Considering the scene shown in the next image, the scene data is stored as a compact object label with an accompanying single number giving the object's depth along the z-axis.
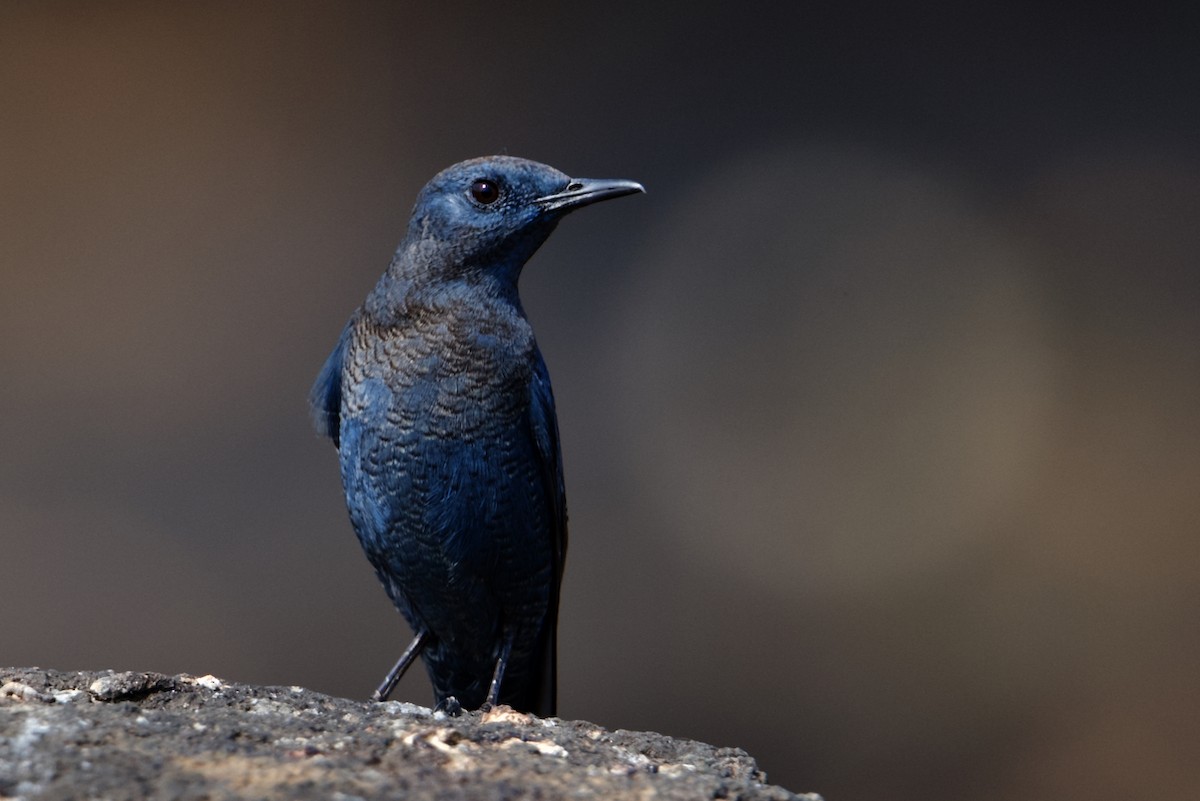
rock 4.04
